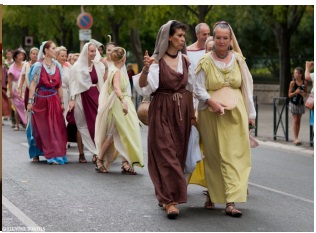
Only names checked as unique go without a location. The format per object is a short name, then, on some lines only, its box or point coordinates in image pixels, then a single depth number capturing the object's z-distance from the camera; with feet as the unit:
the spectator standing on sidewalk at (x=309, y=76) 54.95
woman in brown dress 30.58
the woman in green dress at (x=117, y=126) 42.55
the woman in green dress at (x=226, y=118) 30.73
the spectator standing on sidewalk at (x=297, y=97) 60.44
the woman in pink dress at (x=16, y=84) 70.55
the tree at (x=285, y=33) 103.30
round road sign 112.68
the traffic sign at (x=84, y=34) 114.11
